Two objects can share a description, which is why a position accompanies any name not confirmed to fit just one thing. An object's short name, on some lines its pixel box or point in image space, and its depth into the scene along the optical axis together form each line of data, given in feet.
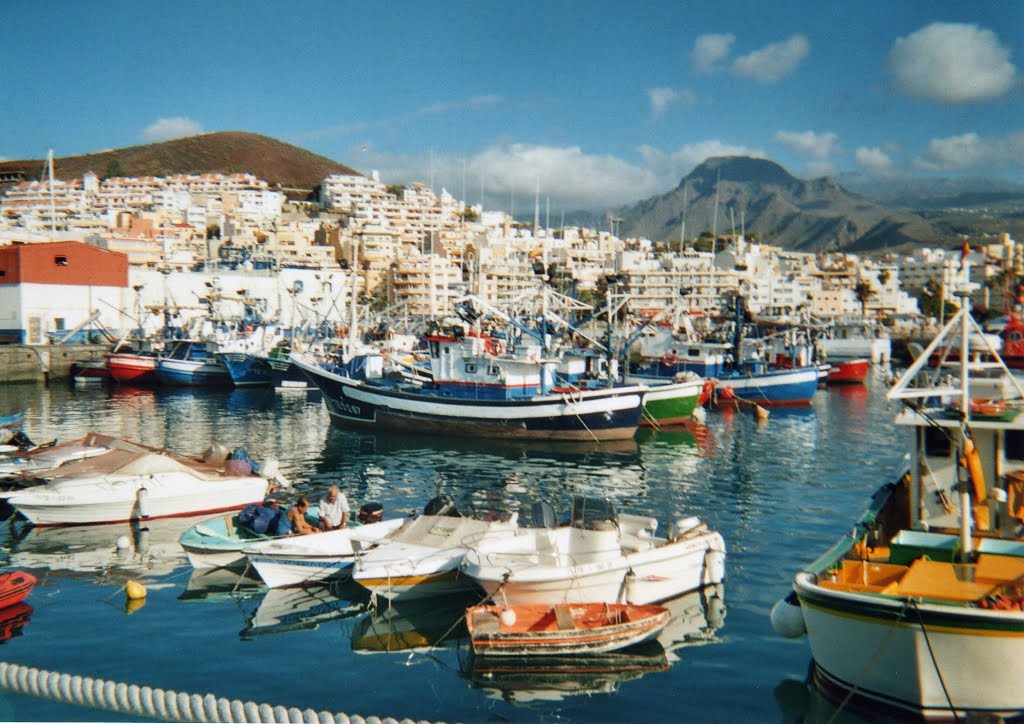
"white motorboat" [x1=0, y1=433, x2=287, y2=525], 58.75
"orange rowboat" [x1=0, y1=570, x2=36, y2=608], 42.39
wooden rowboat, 36.29
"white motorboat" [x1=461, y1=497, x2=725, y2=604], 39.99
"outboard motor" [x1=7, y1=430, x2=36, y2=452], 78.18
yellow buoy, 44.73
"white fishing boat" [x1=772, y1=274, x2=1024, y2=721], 27.37
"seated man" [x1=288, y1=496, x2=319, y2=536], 48.98
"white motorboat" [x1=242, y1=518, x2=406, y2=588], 45.55
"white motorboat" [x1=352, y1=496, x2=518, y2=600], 43.45
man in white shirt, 49.06
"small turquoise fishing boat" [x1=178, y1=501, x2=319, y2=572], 48.55
